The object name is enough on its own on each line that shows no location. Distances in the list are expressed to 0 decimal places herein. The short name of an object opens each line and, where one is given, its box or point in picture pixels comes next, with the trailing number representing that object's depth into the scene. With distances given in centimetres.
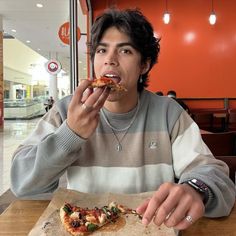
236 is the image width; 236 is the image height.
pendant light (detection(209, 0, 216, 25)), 523
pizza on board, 72
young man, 89
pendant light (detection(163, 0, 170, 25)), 531
